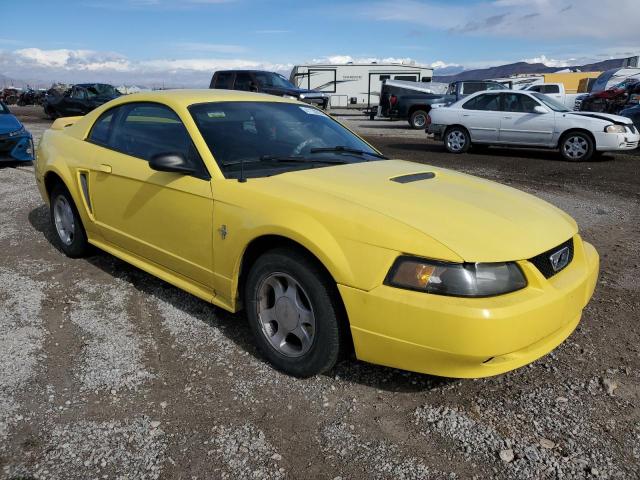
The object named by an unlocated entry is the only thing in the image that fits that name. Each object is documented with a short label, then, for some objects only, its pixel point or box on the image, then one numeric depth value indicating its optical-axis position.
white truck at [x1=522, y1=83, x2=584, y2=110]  23.20
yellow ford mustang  2.31
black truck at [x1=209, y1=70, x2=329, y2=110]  16.61
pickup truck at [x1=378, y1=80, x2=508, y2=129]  19.88
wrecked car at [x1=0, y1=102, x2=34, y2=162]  9.33
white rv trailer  38.16
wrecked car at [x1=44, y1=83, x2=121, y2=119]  21.94
